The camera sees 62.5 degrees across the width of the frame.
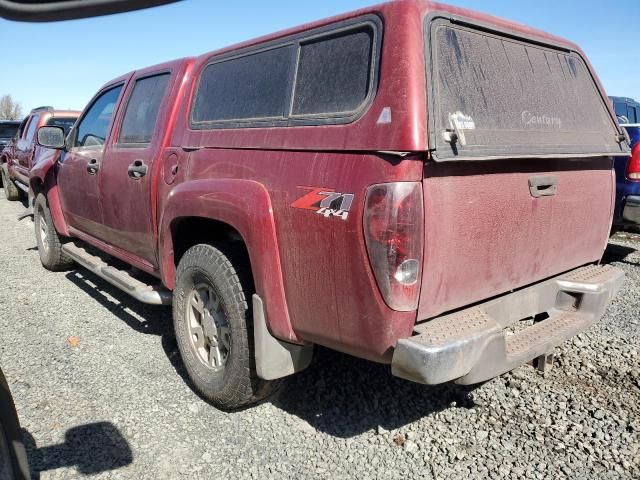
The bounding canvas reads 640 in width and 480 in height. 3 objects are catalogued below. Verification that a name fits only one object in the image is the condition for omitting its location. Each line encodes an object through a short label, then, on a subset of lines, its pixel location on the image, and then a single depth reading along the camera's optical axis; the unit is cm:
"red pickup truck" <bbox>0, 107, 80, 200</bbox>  1035
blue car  556
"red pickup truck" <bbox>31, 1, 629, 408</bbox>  212
